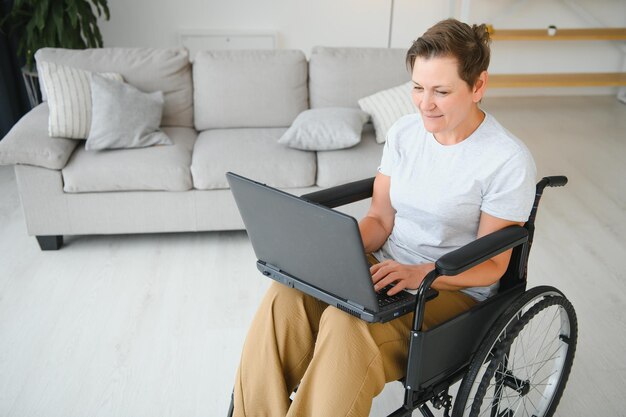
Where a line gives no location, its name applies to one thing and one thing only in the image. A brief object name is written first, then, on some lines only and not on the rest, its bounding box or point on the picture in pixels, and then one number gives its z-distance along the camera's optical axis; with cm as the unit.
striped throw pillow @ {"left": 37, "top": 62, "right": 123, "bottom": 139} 268
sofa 263
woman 138
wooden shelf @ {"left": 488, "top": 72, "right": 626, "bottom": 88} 458
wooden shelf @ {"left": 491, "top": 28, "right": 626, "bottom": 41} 453
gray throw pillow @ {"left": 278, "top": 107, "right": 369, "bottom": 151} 268
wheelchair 134
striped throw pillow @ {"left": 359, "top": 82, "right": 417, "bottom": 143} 279
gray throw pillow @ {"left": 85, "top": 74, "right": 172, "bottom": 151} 269
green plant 336
